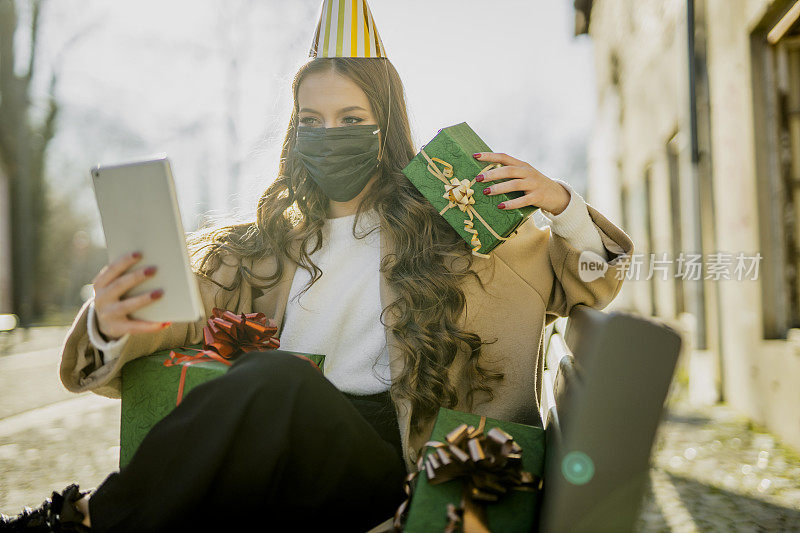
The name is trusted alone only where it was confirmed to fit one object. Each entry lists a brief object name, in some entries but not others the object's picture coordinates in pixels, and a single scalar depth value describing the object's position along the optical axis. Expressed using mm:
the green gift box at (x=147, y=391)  1644
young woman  1396
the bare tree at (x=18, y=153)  12602
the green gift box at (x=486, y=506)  1287
